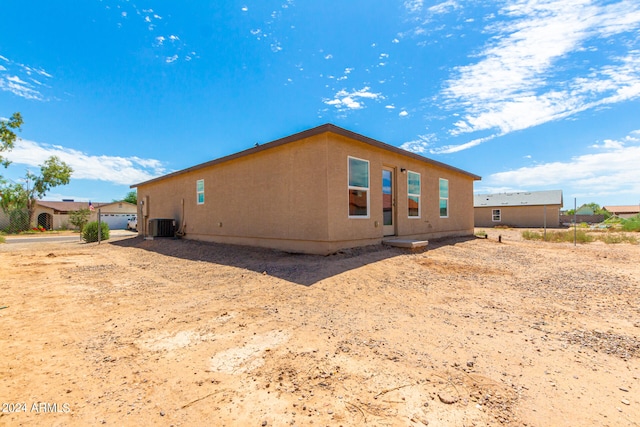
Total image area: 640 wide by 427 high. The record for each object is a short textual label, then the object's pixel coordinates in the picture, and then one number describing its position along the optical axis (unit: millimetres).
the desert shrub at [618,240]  12374
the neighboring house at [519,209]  27891
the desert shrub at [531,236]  13992
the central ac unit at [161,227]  13031
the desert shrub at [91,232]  15289
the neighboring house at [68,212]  30297
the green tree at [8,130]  12195
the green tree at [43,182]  27045
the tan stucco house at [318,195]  7367
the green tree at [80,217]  26828
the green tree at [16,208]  24938
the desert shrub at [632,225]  20453
